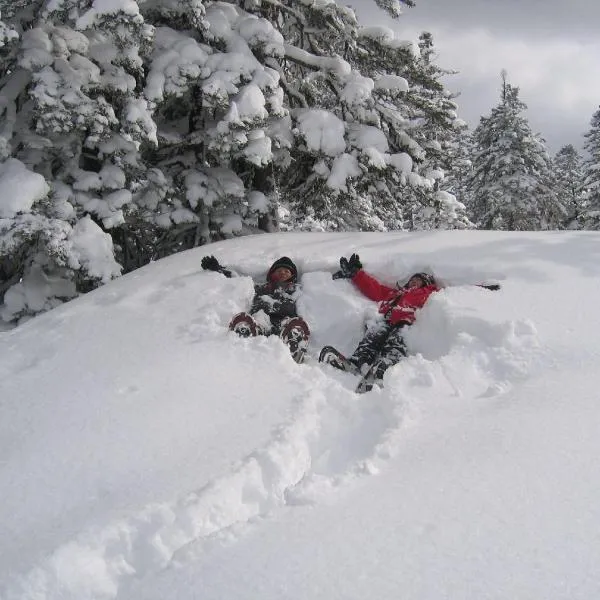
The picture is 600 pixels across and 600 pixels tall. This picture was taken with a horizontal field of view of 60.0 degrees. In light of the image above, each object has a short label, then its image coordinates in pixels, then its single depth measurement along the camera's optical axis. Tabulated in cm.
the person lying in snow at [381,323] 508
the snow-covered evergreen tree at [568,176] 3262
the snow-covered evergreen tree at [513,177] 2577
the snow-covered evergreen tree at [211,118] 755
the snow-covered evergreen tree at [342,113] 834
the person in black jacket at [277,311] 524
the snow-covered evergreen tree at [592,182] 2073
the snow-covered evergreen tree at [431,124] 891
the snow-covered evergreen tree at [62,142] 626
